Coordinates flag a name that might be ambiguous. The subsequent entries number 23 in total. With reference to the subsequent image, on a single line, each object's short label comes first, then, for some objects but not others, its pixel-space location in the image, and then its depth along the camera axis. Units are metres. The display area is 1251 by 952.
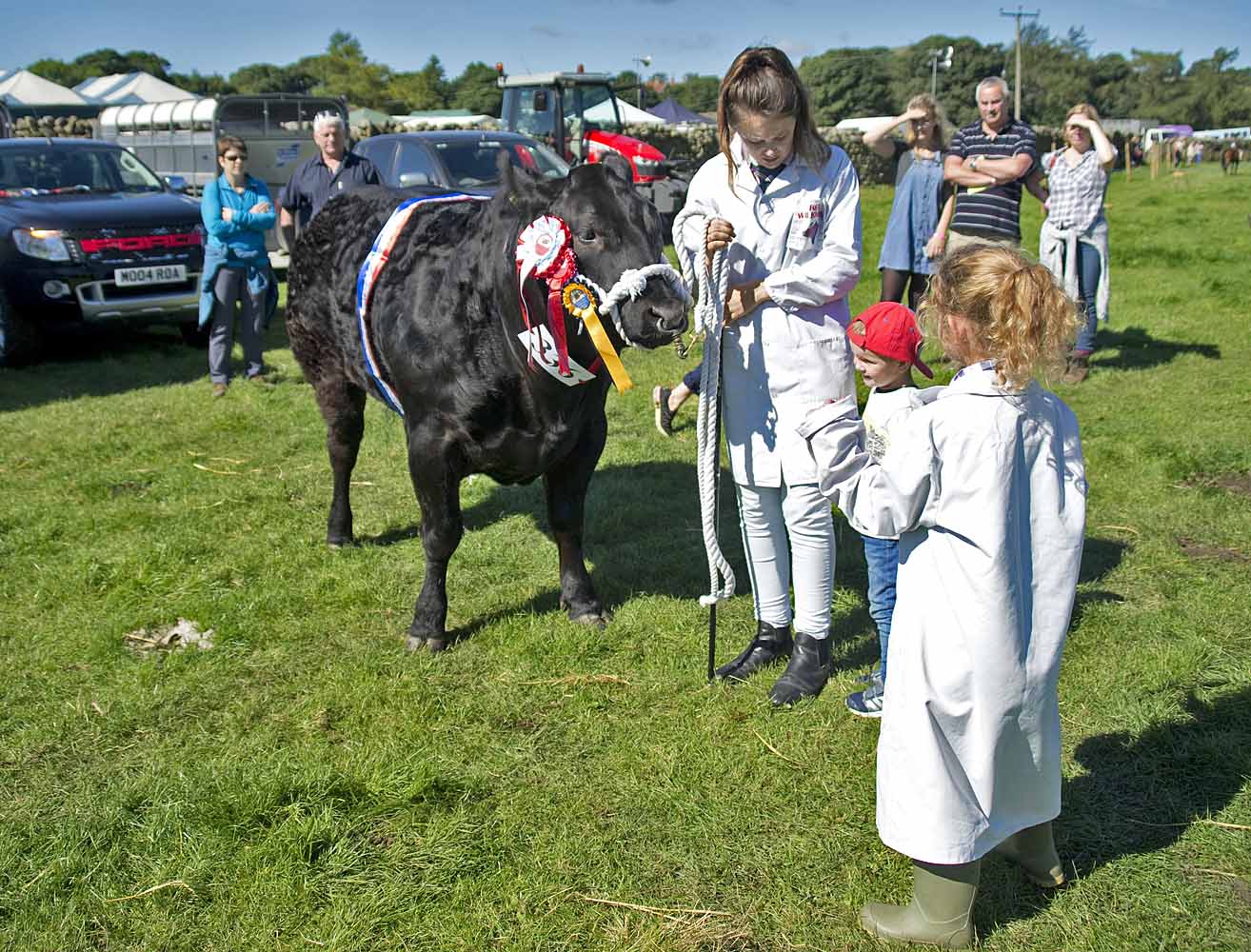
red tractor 18.52
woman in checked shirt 8.73
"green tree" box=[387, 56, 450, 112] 83.62
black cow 3.63
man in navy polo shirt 8.04
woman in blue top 8.62
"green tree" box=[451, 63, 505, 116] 83.10
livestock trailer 17.86
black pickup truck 9.40
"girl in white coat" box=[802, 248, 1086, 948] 2.51
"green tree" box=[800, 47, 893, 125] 89.75
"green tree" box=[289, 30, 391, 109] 83.31
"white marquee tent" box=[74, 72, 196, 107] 35.94
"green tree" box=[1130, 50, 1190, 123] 97.44
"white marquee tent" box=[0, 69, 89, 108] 33.19
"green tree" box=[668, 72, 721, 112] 108.20
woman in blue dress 8.22
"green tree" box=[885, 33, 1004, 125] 85.67
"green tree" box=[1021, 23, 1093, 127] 89.75
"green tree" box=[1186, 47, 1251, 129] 94.56
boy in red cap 3.28
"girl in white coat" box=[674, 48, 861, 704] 3.59
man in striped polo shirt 7.81
